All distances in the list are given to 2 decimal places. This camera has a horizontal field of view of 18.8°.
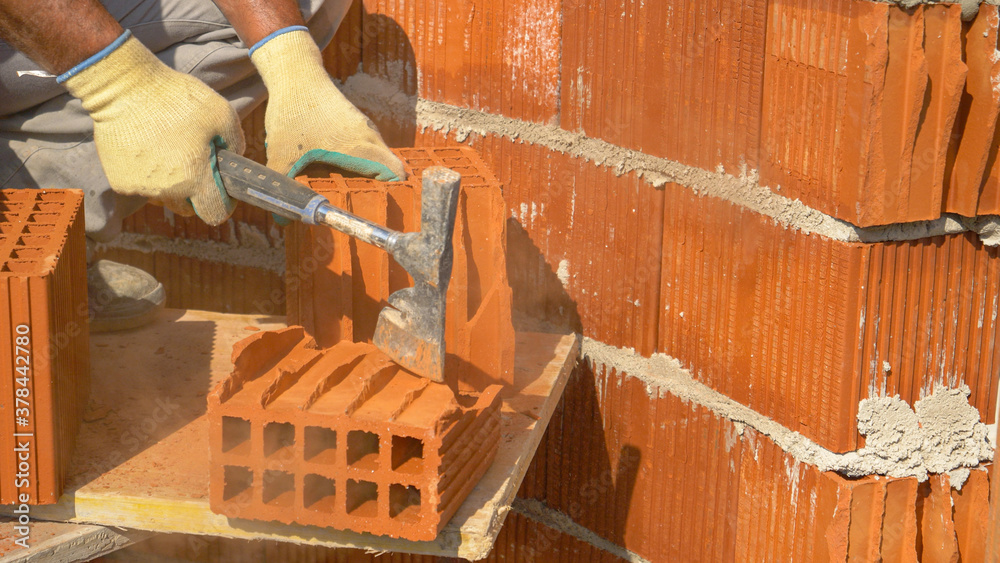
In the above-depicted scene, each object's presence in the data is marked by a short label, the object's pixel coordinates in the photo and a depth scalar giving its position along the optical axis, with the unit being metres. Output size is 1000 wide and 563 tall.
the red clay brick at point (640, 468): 3.37
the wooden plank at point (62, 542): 3.12
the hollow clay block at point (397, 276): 3.32
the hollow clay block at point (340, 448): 3.03
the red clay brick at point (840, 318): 3.13
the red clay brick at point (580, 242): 3.44
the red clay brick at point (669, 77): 3.23
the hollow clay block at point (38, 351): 3.11
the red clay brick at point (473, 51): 3.54
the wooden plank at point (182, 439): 3.09
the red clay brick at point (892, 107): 3.05
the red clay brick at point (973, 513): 3.20
